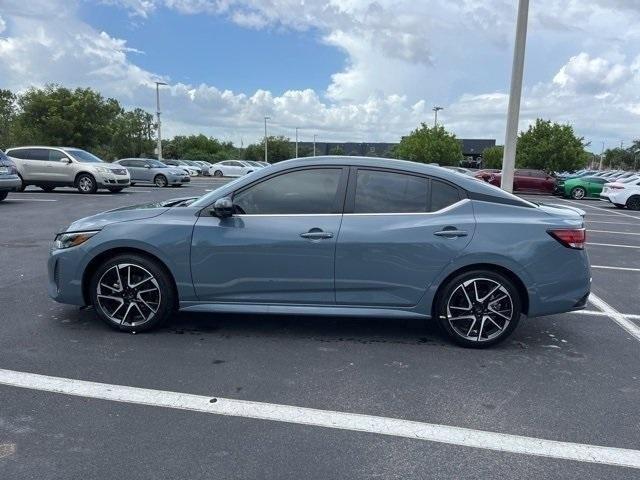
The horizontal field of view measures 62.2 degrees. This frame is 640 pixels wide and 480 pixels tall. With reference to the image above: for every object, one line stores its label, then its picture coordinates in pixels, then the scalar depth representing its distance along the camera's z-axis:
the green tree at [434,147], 49.06
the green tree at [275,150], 85.12
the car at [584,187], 26.92
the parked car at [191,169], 41.84
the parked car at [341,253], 4.36
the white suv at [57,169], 18.50
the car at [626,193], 20.81
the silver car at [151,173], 25.59
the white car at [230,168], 39.72
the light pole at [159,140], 45.48
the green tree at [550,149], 39.72
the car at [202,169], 45.00
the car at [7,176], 14.06
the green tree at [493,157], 61.34
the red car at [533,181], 29.06
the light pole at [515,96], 11.98
